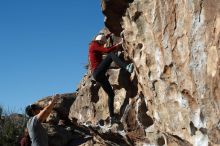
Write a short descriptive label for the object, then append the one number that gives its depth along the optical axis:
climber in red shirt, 12.82
